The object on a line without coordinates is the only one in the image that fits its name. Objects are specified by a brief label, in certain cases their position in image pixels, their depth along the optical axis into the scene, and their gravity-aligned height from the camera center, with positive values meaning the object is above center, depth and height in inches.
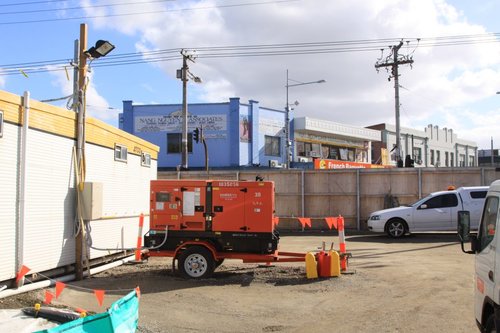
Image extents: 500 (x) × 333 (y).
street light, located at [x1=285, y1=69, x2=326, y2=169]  1507.0 +222.2
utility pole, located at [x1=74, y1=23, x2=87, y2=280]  410.0 +49.7
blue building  1518.2 +215.1
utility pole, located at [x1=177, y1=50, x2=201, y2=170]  1096.2 +278.6
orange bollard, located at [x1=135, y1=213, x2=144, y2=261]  440.4 -37.5
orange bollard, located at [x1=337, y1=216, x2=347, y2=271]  434.7 -41.7
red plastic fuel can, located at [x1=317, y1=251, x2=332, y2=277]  411.5 -53.6
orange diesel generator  417.4 -14.3
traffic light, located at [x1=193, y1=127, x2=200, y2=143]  1160.1 +151.0
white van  170.6 -21.0
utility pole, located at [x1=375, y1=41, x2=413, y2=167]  1304.1 +363.4
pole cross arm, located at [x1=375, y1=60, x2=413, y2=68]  1355.8 +373.6
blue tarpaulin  180.0 -46.3
